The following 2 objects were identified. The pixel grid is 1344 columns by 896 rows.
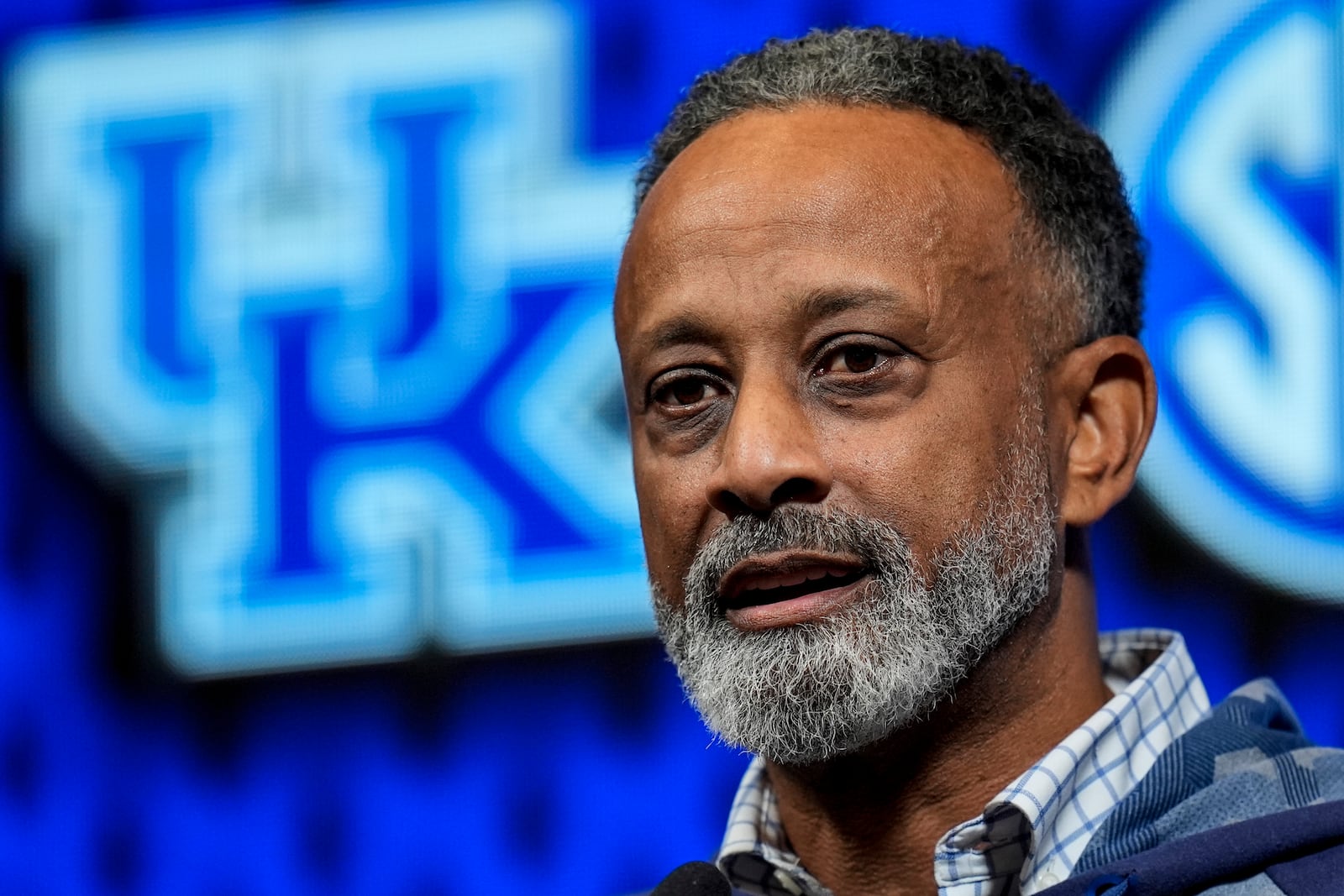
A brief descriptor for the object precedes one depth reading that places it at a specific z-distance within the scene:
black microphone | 2.42
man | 2.44
